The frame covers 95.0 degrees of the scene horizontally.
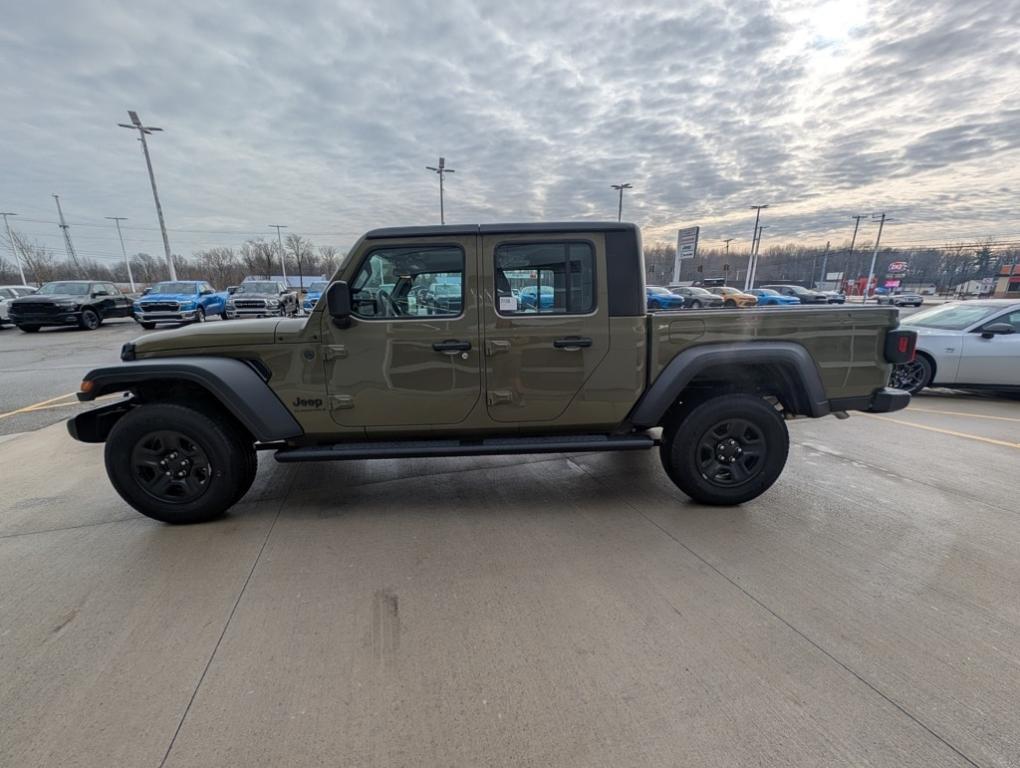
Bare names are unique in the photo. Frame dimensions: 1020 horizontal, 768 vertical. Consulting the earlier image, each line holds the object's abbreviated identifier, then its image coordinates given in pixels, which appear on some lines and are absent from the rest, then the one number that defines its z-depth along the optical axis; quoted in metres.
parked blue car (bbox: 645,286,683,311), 25.84
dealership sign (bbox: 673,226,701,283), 37.91
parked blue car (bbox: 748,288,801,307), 32.65
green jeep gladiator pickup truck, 3.23
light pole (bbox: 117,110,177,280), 22.89
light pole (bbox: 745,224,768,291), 49.19
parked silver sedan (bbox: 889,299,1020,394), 6.63
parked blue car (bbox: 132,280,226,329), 17.17
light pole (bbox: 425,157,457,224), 27.30
